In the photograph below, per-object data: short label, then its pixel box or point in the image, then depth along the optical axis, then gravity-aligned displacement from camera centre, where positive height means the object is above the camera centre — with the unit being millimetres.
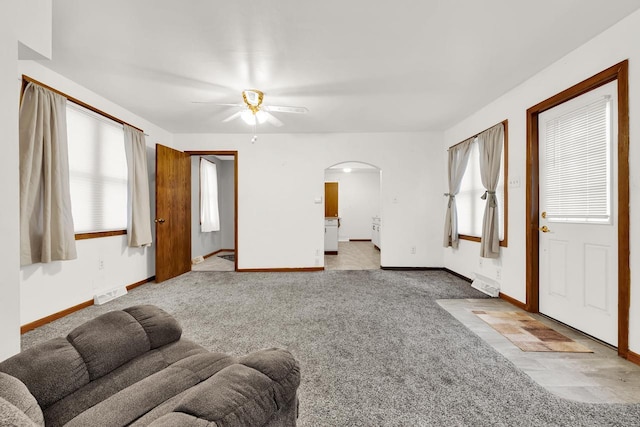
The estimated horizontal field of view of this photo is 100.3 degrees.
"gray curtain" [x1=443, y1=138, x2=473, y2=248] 4316 +355
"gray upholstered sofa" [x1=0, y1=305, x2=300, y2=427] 639 -534
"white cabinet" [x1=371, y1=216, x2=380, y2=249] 7650 -580
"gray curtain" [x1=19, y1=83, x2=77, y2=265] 2410 +317
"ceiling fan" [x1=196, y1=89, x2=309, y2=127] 3023 +1233
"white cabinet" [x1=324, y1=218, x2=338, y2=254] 6947 -634
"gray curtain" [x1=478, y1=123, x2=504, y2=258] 3363 +327
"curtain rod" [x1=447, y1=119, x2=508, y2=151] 3323 +1121
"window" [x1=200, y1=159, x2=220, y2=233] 6156 +373
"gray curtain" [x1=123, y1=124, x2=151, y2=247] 3699 +331
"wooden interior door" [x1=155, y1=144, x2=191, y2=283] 4098 +4
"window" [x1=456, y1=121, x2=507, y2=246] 3926 +174
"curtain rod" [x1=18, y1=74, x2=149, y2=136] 2467 +1236
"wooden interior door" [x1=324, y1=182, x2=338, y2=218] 9391 +505
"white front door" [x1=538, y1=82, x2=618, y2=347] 2174 -9
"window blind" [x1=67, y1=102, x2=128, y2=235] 2992 +519
